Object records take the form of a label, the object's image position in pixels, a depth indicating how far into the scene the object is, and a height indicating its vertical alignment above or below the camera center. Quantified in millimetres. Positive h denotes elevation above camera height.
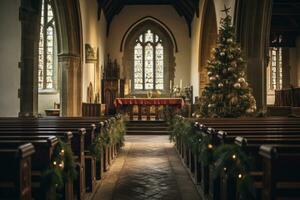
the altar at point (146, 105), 14203 +165
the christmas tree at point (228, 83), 8617 +564
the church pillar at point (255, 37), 9016 +1574
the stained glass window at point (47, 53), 15039 +1946
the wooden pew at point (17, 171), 2311 -356
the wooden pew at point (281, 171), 2234 -334
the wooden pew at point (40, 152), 2824 -282
